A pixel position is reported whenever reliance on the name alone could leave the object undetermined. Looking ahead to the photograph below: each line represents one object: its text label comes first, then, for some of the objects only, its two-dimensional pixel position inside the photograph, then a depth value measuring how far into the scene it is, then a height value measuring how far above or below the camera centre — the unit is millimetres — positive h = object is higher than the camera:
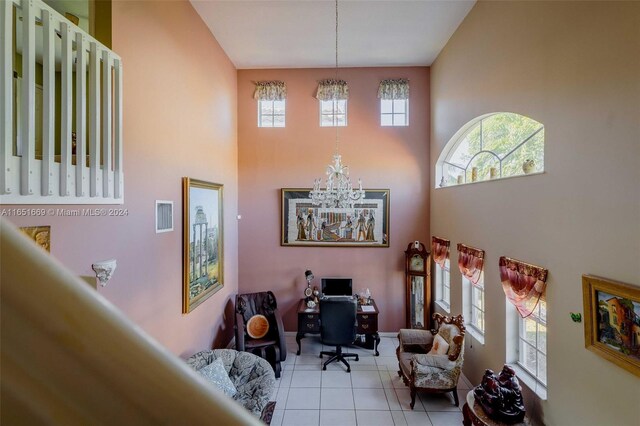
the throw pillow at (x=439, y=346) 3938 -1838
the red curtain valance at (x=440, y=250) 4968 -658
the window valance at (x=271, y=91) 5906 +2502
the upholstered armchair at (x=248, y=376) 3059 -1912
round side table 2730 -1973
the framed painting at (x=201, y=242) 3656 -397
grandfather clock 5566 -1385
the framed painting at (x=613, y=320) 1897 -756
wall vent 3117 -23
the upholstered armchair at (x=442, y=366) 3713 -1973
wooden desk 5090 -1956
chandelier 3992 +286
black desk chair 4641 -1751
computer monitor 5633 -1427
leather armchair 4488 -1861
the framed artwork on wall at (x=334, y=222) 5840 -171
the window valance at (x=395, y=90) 5801 +2469
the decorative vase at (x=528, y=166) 2912 +481
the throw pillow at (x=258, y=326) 4797 -1881
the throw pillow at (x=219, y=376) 3141 -1789
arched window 3027 +837
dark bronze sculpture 2703 -1773
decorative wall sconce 2197 -430
